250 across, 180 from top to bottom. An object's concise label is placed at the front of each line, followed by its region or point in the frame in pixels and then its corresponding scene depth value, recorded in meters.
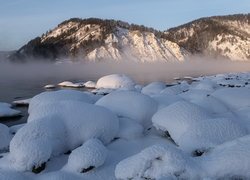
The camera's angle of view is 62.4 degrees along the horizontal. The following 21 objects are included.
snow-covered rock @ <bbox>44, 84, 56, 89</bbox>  27.01
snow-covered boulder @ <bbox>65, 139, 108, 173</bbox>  5.45
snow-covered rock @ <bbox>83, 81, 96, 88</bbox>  27.27
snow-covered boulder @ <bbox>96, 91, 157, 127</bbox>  7.67
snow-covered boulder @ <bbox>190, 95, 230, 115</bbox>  8.13
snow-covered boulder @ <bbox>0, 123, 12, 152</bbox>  7.58
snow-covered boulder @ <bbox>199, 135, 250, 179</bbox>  4.37
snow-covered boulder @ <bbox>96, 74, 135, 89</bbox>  24.64
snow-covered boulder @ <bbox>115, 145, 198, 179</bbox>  4.38
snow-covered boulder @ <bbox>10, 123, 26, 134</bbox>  9.04
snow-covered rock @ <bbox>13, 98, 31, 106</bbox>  17.25
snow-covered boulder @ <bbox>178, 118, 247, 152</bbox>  5.40
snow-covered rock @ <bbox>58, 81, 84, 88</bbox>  28.12
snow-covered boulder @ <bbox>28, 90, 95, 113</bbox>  9.90
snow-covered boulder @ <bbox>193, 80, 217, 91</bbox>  19.33
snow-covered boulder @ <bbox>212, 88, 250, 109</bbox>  9.06
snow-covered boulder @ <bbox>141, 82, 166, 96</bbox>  18.06
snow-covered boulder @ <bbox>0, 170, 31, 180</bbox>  5.31
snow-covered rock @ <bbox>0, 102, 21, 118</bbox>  14.10
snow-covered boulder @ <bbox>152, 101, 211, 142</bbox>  6.39
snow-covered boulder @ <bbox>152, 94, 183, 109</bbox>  8.35
